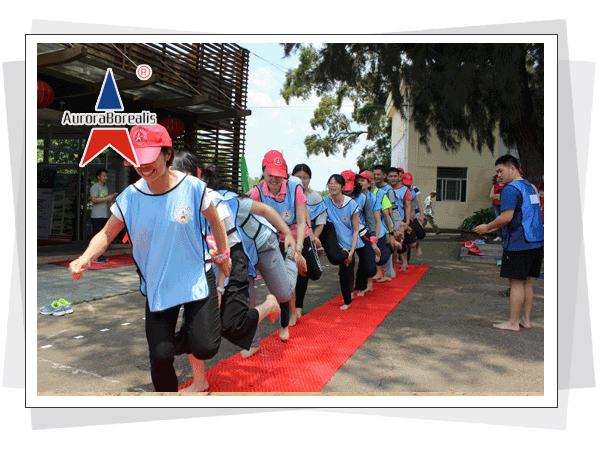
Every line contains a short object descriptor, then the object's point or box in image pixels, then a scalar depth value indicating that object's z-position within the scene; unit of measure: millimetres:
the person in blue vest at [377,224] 6238
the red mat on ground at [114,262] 8242
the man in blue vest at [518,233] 4438
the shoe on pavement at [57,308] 4969
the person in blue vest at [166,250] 2496
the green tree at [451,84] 5465
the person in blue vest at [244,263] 3051
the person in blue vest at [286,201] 4156
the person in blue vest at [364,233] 5875
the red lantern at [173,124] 9039
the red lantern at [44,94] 6579
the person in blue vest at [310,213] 5059
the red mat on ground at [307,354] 3316
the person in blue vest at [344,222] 5543
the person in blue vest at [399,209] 7758
